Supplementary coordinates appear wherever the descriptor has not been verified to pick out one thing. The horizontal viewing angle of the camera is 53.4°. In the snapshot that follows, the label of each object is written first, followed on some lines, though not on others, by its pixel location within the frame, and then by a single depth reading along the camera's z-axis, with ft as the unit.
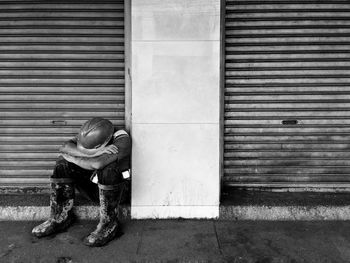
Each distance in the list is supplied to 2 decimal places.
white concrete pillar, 13.33
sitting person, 12.21
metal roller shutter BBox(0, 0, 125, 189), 14.79
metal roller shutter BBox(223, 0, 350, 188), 14.82
